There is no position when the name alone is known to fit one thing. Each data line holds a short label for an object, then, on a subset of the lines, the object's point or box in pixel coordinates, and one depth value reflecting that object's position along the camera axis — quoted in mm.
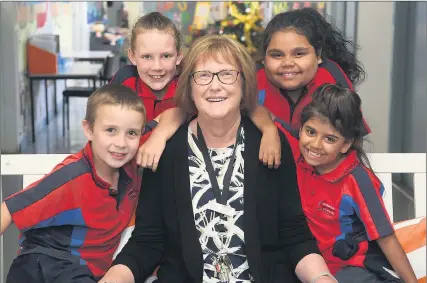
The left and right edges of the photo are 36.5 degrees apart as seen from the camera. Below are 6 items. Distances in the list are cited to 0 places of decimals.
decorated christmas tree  5227
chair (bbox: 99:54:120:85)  7345
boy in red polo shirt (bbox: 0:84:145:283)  2363
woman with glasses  2363
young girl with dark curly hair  2777
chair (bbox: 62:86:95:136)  7902
